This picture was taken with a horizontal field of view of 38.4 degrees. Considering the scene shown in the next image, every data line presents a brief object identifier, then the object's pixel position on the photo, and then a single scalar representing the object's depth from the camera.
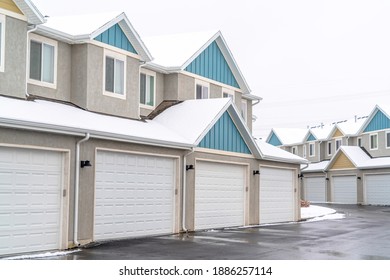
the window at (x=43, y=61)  15.75
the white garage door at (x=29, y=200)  12.27
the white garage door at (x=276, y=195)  22.44
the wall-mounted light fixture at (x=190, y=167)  18.03
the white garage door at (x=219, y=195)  18.83
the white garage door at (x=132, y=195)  15.03
